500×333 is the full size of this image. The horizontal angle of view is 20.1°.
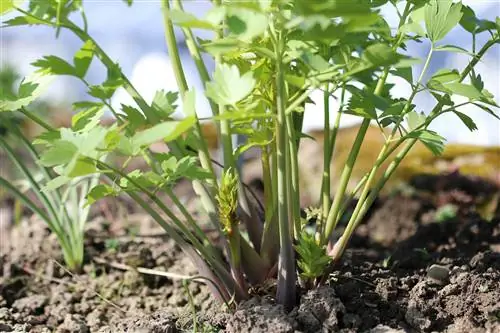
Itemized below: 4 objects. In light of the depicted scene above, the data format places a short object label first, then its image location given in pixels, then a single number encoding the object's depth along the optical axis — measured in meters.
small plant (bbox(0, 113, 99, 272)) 2.17
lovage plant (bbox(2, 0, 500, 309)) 1.58
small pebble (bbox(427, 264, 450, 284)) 1.87
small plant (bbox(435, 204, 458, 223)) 2.57
